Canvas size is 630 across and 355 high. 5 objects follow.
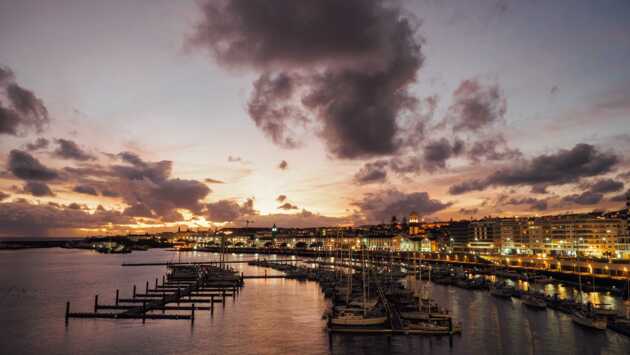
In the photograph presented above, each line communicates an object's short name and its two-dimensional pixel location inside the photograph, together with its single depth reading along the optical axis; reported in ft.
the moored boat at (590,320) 158.71
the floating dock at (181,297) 186.29
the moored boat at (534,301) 202.49
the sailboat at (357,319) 157.89
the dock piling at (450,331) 144.87
